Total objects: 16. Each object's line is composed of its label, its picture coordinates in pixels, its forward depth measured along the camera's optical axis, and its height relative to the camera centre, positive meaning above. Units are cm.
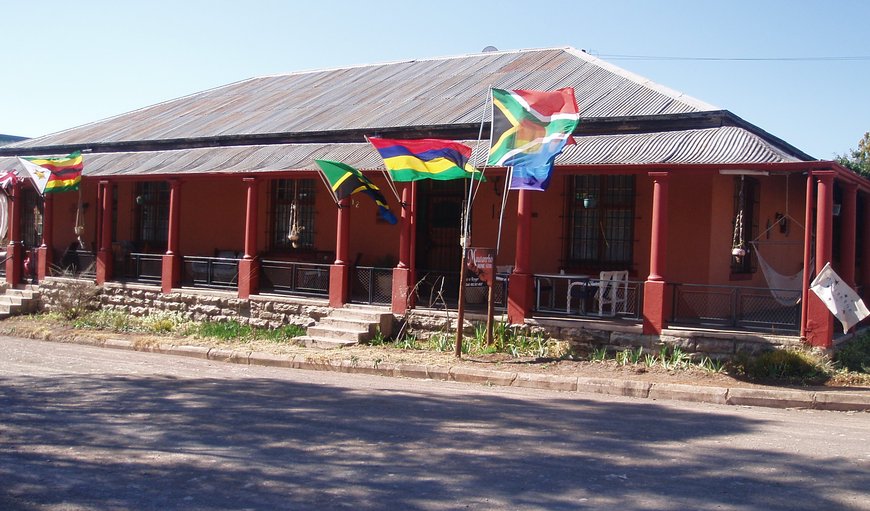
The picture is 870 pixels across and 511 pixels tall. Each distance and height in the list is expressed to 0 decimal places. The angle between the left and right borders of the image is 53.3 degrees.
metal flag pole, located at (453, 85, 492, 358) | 1378 -73
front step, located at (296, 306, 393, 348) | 1530 -144
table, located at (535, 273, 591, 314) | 1398 -44
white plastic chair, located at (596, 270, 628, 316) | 1406 -57
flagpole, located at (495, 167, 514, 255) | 1325 +117
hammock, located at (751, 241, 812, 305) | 1477 -29
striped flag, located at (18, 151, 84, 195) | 1991 +147
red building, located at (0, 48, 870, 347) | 1402 +89
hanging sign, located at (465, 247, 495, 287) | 1413 -16
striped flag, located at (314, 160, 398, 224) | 1514 +114
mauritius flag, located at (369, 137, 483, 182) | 1384 +148
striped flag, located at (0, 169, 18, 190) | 2130 +137
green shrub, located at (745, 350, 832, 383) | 1188 -141
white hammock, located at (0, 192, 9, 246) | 2245 +49
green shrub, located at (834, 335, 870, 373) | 1241 -133
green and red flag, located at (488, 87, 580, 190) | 1297 +189
